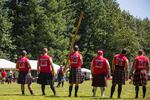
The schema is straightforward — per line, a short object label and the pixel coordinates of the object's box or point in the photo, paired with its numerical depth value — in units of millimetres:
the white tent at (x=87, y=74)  73812
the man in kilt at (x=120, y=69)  17406
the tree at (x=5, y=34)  63200
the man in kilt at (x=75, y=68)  18031
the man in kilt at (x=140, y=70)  17547
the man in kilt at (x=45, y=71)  18094
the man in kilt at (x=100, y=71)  17844
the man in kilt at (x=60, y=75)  33250
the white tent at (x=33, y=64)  56466
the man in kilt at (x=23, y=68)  18875
